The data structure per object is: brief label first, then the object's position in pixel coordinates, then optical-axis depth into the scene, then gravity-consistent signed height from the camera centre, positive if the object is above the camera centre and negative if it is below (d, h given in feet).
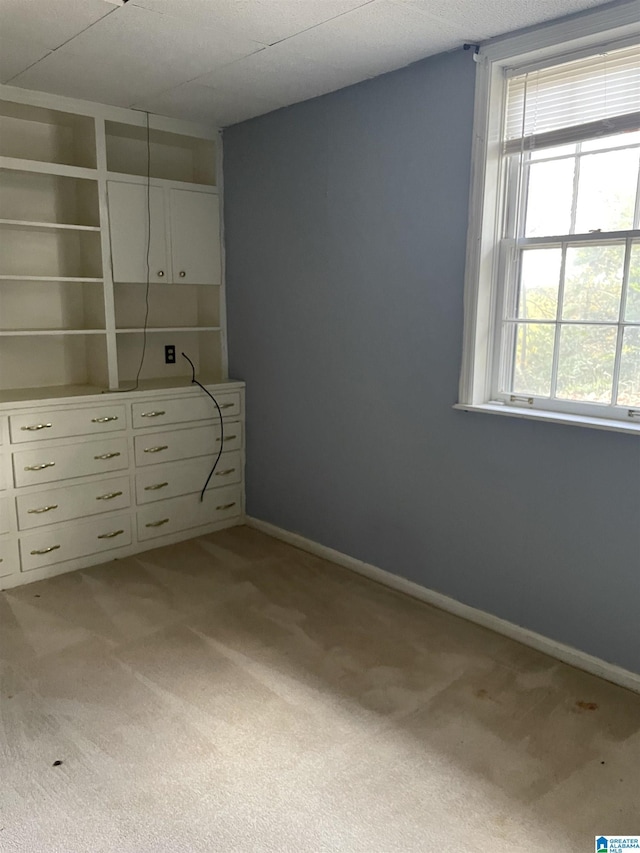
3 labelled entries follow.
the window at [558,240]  7.75 +0.93
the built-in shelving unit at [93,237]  11.20 +1.26
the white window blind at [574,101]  7.57 +2.59
